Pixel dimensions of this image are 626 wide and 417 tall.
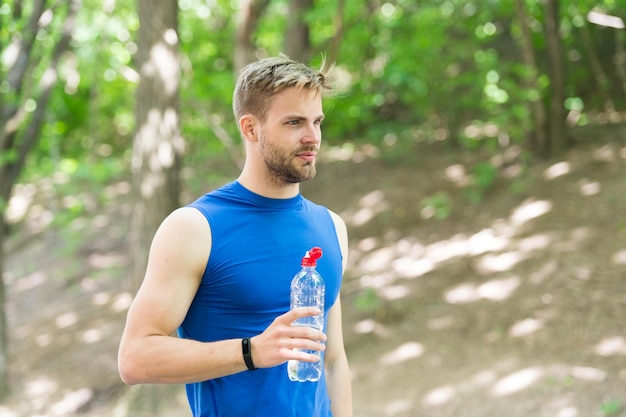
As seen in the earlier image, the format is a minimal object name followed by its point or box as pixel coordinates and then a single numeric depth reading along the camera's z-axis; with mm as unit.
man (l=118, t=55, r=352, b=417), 2070
